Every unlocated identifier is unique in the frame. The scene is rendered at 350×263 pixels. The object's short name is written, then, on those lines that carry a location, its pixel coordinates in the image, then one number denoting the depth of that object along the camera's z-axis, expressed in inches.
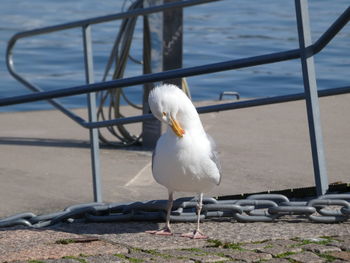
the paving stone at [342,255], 301.6
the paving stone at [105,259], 301.9
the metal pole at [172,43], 612.1
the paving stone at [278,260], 300.5
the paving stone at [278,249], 310.3
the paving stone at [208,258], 302.5
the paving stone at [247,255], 302.5
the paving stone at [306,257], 300.7
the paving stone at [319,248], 310.9
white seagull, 344.8
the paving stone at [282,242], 320.5
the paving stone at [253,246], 317.1
